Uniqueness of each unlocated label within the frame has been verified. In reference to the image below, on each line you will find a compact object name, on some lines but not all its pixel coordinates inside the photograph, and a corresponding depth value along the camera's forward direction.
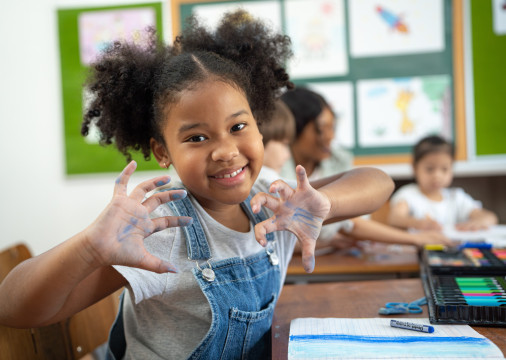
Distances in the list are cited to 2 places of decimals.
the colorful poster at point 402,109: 2.93
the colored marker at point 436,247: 1.25
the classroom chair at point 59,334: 0.79
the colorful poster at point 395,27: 2.91
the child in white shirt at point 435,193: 2.54
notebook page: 0.65
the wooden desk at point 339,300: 0.81
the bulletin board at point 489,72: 2.86
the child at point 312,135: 2.13
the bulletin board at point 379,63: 2.92
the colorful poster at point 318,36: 3.00
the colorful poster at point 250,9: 3.04
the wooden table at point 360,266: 1.42
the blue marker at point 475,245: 1.25
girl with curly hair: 0.67
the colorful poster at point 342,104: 3.02
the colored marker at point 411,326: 0.74
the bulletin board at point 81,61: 3.17
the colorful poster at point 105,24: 3.15
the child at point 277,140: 1.75
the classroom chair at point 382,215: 2.37
